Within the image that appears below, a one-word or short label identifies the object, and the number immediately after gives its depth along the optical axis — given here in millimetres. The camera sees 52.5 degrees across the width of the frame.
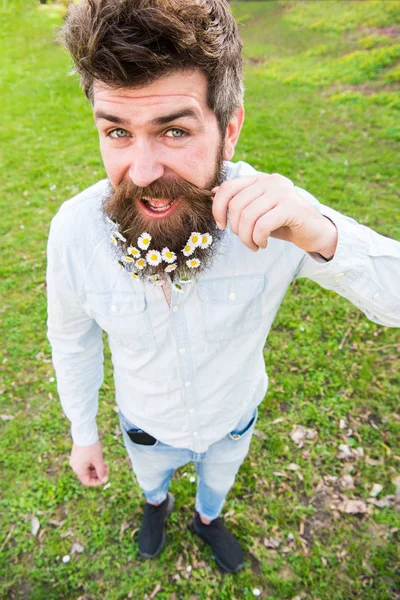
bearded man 1300
